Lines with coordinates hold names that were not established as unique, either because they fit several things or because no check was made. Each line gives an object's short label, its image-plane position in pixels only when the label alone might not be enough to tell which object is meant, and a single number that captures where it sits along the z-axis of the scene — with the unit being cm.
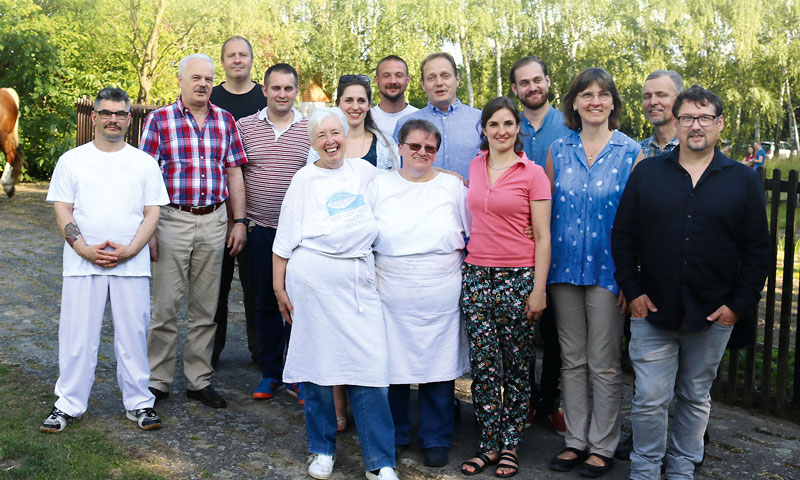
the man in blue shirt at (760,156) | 2442
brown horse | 1373
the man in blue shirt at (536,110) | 479
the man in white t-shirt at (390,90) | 529
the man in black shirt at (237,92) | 578
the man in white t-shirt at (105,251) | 443
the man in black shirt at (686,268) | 361
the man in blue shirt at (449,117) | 498
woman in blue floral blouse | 406
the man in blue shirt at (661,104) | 444
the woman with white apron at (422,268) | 416
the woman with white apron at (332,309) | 402
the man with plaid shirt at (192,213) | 494
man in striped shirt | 524
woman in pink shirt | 407
